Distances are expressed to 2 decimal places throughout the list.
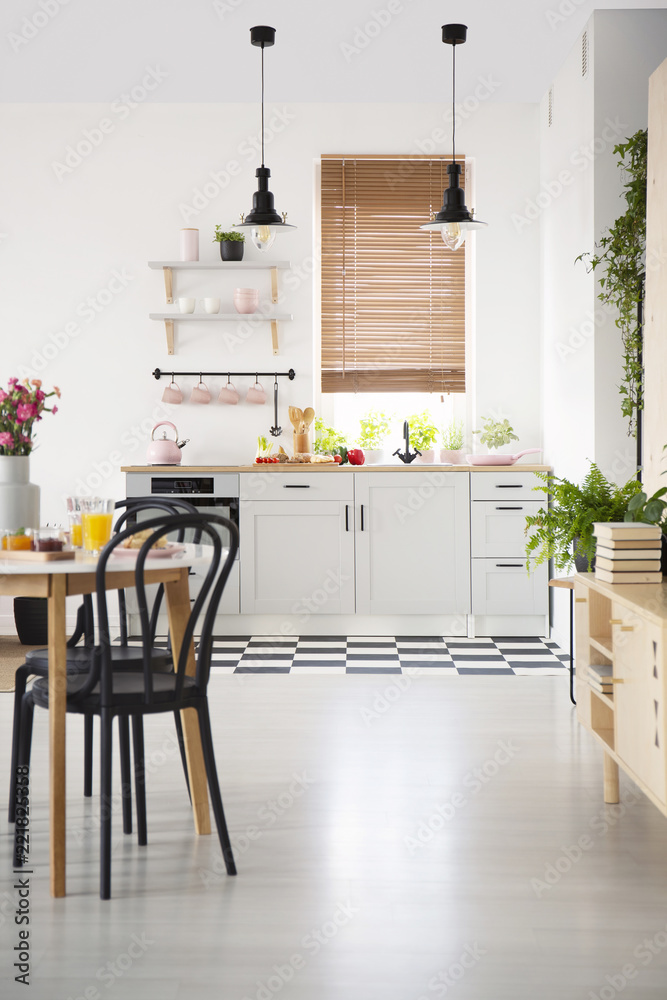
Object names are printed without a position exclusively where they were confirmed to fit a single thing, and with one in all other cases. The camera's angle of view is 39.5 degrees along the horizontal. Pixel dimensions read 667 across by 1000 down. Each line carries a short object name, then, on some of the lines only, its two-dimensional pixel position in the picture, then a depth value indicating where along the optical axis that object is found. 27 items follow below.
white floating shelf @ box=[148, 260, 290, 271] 5.34
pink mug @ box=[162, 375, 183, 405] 5.40
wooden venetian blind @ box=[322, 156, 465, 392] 5.54
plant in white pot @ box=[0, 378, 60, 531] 2.64
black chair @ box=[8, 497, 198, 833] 2.44
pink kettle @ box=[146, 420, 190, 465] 5.20
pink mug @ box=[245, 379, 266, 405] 5.44
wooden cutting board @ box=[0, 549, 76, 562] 2.27
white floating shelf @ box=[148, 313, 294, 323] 5.36
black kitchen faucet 5.29
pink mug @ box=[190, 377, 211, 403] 5.43
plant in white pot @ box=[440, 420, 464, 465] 5.38
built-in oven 5.07
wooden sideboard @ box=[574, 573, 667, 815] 2.08
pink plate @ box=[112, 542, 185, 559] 2.37
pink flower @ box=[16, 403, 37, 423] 2.64
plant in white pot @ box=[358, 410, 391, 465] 5.56
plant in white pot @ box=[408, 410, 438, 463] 5.50
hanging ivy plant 3.98
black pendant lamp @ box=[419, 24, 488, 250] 4.54
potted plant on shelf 5.39
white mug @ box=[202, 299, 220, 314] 5.38
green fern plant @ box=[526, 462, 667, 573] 3.05
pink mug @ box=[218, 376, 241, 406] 5.43
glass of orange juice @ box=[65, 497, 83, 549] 2.66
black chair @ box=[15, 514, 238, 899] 2.13
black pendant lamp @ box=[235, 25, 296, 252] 4.57
